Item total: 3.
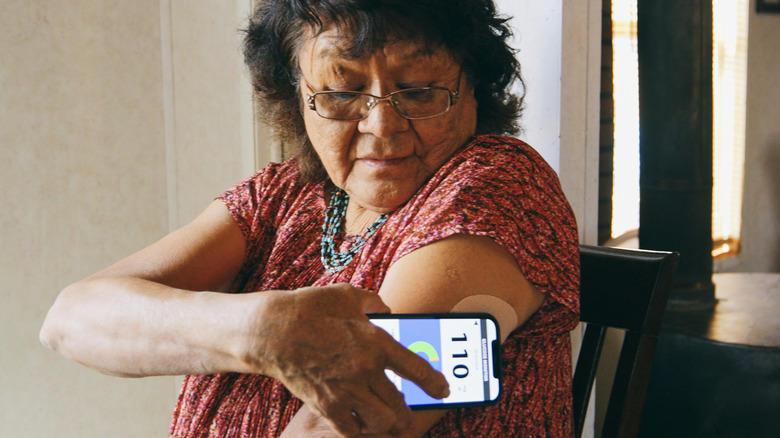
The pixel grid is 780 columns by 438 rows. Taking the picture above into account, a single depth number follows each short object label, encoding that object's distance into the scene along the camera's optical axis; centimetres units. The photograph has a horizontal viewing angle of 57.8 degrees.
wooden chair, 97
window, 349
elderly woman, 66
